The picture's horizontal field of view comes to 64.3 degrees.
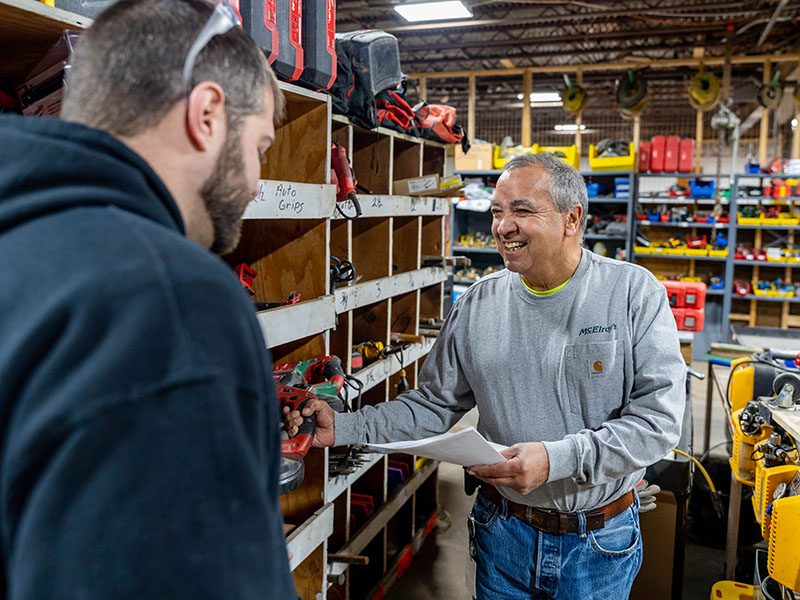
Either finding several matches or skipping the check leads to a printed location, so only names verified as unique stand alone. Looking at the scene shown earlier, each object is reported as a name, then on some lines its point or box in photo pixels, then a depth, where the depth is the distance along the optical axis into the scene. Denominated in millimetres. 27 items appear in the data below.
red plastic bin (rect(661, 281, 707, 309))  5664
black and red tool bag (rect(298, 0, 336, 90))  1763
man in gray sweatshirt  1662
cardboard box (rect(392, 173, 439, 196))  2852
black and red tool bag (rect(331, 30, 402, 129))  2207
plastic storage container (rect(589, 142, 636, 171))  7914
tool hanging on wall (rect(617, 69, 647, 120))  8477
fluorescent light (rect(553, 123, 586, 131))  14646
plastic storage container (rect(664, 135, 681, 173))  8031
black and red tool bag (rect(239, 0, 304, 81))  1536
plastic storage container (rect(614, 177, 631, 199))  8062
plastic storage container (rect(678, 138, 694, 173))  7988
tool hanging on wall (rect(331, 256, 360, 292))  2264
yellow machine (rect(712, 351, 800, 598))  1926
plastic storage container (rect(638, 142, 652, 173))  8203
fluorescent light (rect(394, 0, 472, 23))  6305
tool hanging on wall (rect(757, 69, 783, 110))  8125
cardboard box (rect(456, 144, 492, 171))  8250
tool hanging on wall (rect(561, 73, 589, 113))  8906
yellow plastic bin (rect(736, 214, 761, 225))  7902
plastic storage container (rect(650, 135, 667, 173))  8070
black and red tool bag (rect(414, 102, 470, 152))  3131
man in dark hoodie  500
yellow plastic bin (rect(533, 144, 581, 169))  7586
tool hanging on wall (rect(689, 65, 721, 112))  8102
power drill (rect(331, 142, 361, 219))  2152
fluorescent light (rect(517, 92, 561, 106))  10648
